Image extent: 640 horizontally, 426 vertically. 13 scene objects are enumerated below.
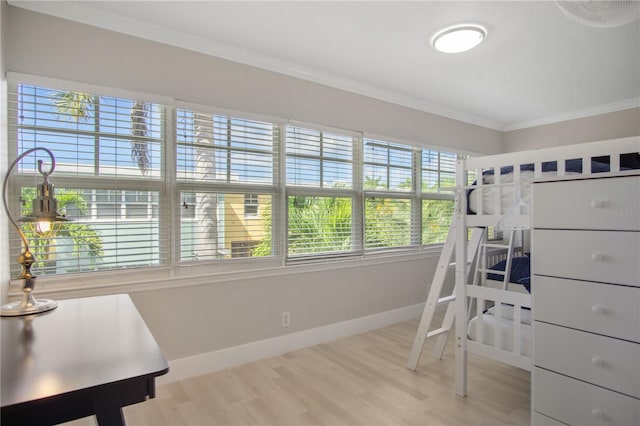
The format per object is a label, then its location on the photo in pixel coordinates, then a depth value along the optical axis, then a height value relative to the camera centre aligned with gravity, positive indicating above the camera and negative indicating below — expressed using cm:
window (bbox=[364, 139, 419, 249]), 337 +18
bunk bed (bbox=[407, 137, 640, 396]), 191 -13
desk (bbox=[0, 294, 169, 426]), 70 -36
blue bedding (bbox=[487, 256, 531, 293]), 221 -42
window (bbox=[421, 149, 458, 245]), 388 +21
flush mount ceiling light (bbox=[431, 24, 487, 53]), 222 +118
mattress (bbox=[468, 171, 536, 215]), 195 +10
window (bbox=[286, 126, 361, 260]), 288 +17
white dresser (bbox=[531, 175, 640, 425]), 132 -37
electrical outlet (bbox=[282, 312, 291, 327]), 278 -87
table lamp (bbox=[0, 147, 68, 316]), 121 -6
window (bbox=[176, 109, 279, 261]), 238 +21
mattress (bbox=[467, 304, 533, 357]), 196 -70
